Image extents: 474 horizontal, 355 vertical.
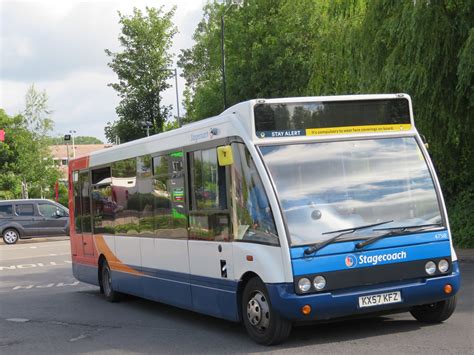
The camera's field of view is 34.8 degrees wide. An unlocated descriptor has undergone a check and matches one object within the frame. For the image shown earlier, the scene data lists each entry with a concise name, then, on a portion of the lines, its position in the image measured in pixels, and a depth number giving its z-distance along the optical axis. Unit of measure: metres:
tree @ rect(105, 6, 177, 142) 54.25
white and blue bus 7.59
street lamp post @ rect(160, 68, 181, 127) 53.94
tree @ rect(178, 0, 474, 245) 15.10
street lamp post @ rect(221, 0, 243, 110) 39.75
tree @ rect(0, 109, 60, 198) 48.97
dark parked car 35.03
